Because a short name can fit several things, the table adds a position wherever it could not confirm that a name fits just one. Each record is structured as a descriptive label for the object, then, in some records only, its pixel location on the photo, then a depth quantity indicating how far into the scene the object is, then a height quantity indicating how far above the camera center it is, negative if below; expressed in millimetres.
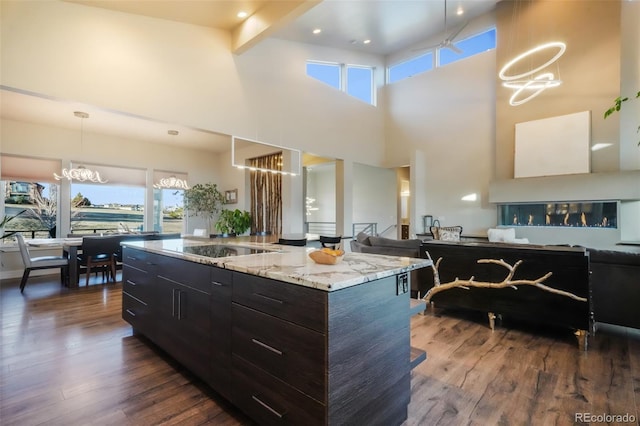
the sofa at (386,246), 3893 -454
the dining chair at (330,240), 4582 -411
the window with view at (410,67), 8242 +4170
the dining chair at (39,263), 4629 -798
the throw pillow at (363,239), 4438 -389
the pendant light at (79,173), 5318 +728
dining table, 4953 -675
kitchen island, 1317 -628
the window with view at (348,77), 7259 +3593
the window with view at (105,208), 6555 +136
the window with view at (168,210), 7820 +97
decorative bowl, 1743 -258
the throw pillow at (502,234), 6109 -439
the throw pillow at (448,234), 6844 -479
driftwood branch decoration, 2891 -745
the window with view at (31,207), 5754 +131
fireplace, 5602 -17
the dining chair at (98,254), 5055 -707
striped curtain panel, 7133 +440
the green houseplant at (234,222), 7188 -205
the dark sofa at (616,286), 2793 -705
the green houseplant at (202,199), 7770 +382
